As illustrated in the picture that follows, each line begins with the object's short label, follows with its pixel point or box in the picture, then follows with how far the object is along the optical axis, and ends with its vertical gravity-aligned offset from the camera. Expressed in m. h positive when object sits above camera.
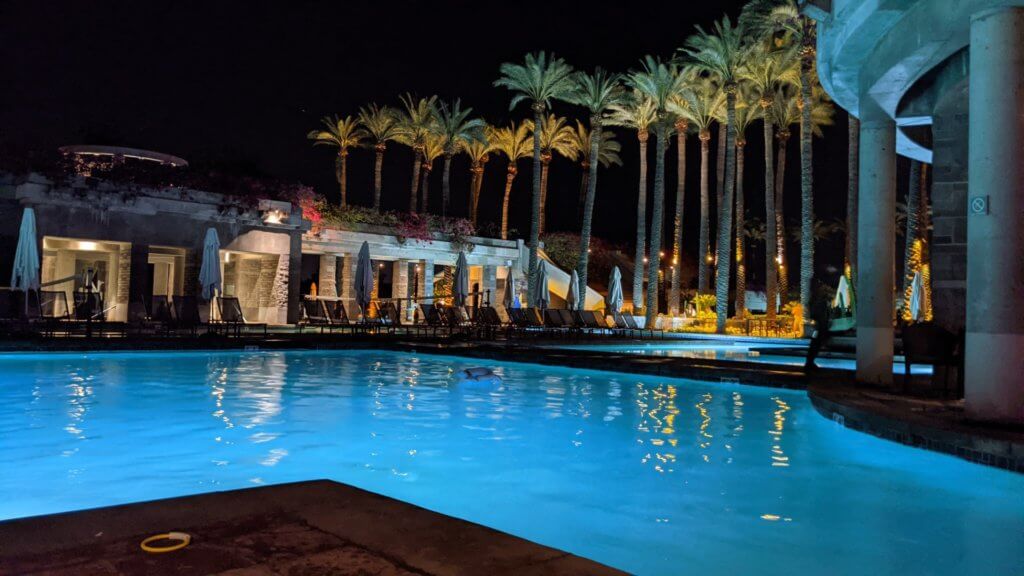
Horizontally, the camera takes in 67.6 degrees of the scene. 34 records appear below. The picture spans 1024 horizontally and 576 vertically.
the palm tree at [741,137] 33.74 +8.85
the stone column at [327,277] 31.44 +1.17
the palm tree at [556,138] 43.41 +10.09
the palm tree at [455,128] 40.59 +9.75
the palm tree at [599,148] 45.31 +9.91
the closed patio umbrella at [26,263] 16.67 +0.68
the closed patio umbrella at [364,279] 21.42 +0.76
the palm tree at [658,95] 32.88 +9.71
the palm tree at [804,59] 27.50 +9.49
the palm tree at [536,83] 34.16 +10.36
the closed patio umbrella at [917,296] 23.91 +0.91
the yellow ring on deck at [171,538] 2.55 -0.83
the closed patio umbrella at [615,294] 26.52 +0.72
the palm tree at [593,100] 35.03 +9.90
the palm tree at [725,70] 30.38 +10.02
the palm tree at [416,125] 40.28 +9.64
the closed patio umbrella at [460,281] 23.00 +0.85
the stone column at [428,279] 34.91 +1.33
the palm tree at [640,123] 35.53 +9.36
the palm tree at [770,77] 30.52 +9.95
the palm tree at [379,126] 40.23 +9.55
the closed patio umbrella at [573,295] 25.89 +0.62
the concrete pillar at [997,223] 6.17 +0.85
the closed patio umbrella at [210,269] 19.20 +0.79
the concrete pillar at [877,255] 9.41 +0.84
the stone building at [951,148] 6.20 +1.80
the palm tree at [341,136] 40.72 +9.05
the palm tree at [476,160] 43.75 +8.86
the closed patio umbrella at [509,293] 24.42 +0.58
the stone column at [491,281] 37.62 +1.44
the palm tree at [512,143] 44.50 +9.87
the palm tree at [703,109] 33.88 +9.37
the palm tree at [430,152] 42.88 +9.06
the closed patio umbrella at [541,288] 24.39 +0.77
